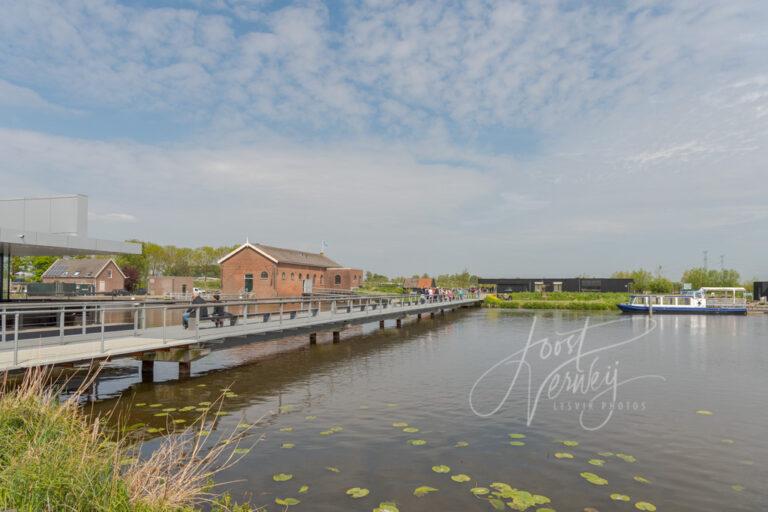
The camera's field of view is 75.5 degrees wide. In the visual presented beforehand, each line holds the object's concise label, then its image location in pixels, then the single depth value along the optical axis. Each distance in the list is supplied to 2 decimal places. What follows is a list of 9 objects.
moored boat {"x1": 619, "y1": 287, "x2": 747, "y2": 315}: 50.47
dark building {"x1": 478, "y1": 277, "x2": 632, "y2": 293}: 87.06
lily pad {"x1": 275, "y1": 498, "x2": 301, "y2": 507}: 7.01
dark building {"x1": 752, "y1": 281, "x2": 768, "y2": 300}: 72.81
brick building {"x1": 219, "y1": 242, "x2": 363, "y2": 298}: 56.53
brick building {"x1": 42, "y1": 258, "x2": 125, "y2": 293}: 64.12
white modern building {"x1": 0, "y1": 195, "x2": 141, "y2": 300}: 18.91
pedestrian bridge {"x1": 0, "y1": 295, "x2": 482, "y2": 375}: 11.91
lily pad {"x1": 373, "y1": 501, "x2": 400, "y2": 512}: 6.83
